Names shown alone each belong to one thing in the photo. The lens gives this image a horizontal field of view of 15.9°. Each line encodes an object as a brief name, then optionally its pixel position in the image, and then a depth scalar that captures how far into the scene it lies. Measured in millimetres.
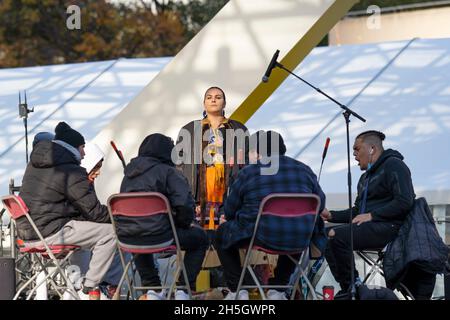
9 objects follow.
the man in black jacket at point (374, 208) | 10748
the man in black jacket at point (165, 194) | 9718
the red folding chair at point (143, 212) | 9504
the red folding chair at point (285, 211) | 9432
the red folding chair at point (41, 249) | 10159
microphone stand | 9900
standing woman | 11519
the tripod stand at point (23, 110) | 12675
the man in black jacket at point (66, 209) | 10440
